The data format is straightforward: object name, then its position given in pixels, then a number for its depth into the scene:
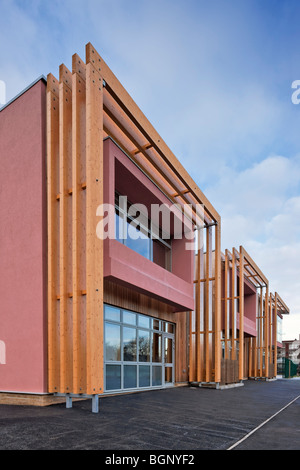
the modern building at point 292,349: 65.06
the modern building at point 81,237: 8.54
